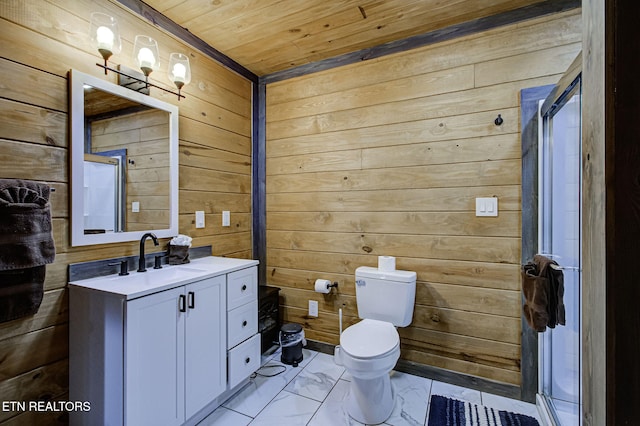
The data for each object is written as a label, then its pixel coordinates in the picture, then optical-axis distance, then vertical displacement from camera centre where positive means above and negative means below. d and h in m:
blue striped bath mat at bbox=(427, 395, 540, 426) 1.68 -1.18
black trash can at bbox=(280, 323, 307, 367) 2.33 -1.03
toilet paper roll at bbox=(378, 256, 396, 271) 2.15 -0.37
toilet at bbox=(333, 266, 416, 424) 1.66 -0.76
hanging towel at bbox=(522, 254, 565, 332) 1.36 -0.38
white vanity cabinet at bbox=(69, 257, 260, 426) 1.33 -0.65
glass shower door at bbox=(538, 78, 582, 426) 1.39 -0.12
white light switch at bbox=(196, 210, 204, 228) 2.22 -0.05
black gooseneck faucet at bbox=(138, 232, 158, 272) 1.75 -0.27
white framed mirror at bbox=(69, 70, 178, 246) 1.53 +0.29
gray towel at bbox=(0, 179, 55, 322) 1.20 -0.14
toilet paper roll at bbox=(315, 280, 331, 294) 2.41 -0.59
